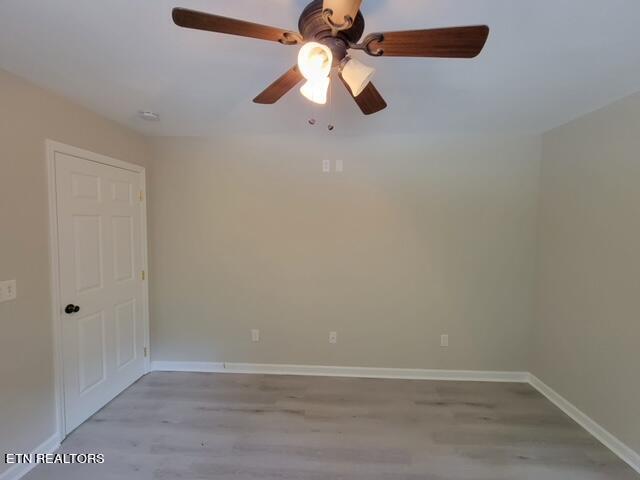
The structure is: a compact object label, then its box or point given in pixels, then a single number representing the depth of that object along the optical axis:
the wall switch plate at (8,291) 1.65
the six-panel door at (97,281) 2.06
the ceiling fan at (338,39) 0.95
